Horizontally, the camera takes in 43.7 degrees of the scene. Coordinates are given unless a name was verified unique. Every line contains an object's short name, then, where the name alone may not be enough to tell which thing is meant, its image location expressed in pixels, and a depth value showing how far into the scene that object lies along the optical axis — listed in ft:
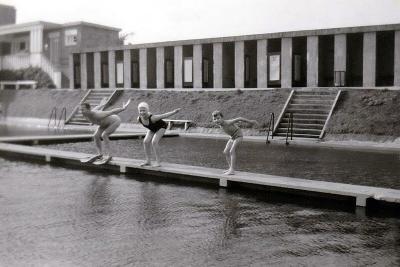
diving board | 27.30
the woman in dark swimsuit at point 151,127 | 37.65
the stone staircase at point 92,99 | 107.70
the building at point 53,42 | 140.56
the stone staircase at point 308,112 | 74.74
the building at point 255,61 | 89.61
